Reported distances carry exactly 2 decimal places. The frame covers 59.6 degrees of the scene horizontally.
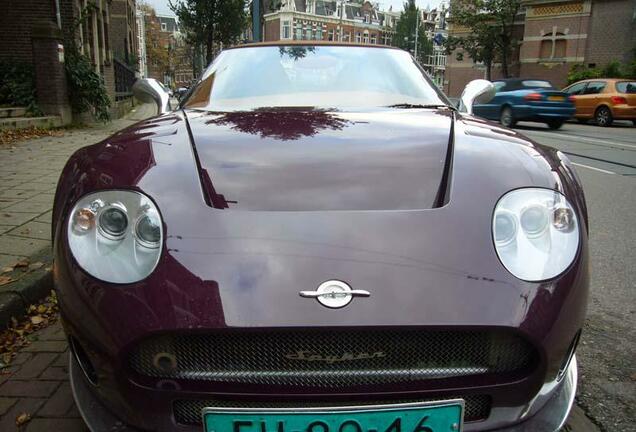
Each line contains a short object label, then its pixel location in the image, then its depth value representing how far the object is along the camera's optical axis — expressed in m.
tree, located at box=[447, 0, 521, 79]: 34.00
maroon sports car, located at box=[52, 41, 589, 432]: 1.35
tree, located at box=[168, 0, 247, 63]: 24.94
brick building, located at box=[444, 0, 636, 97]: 30.83
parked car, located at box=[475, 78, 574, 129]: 15.39
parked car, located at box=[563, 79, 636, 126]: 17.67
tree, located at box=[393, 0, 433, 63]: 88.12
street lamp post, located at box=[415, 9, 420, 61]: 82.96
